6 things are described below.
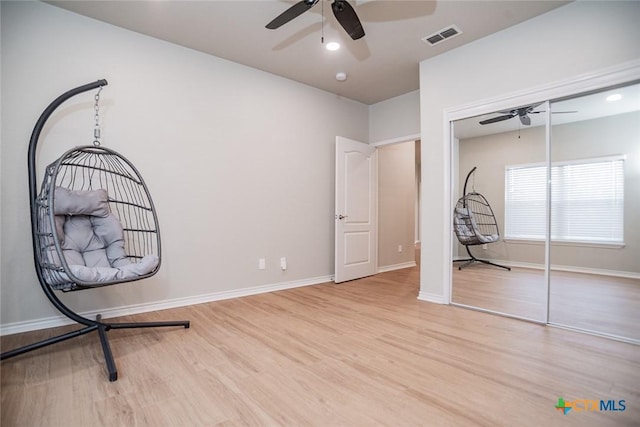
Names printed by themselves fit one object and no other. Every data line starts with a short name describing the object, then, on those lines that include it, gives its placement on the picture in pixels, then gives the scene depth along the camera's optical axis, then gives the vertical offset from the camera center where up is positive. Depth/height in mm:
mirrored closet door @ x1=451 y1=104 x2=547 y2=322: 2877 -45
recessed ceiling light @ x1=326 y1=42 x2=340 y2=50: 3086 +1680
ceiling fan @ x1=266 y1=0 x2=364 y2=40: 1991 +1327
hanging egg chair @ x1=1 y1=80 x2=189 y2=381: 1954 -143
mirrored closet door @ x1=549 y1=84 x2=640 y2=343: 2469 -38
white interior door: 4383 -14
